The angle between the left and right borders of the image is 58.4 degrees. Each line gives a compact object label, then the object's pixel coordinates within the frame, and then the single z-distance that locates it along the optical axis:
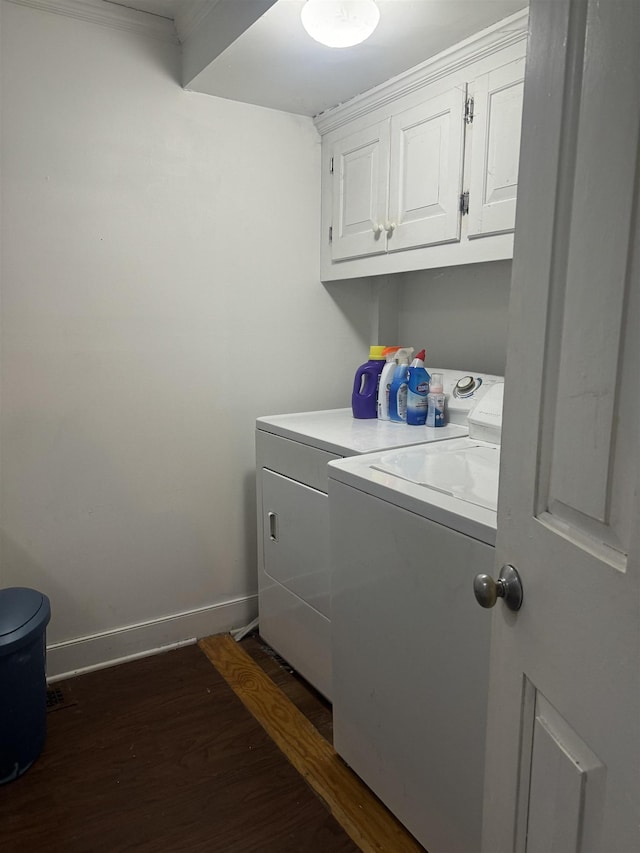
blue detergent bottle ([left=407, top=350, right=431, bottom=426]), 2.08
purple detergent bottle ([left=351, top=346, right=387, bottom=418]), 2.26
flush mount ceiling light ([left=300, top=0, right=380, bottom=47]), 1.47
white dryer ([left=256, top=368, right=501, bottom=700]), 1.88
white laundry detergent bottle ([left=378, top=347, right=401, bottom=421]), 2.20
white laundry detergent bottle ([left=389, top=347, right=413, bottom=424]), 2.13
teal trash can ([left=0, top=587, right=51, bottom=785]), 1.59
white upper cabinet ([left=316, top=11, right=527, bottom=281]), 1.62
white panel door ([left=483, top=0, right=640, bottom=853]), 0.54
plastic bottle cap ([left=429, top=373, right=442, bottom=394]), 2.04
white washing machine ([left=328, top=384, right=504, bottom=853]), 1.19
